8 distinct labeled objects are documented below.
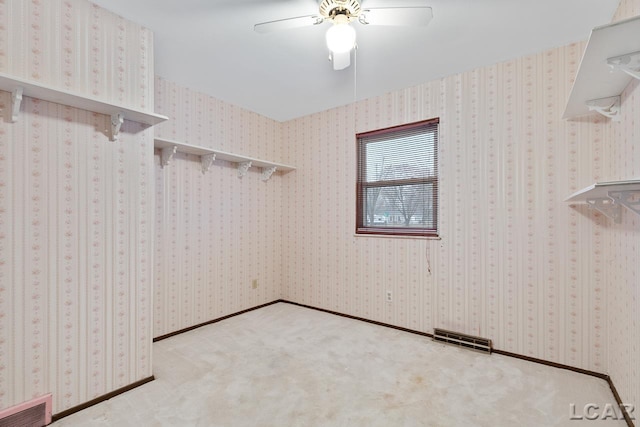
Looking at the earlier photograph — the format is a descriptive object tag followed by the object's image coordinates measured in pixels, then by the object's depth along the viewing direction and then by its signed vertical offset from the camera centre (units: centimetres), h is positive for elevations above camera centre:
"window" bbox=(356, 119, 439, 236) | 305 +37
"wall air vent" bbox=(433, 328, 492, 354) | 261 -114
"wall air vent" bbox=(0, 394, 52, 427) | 161 -111
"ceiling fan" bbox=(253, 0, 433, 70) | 165 +114
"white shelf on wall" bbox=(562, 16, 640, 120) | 118 +73
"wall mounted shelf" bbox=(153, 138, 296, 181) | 281 +63
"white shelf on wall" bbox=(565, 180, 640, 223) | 123 +12
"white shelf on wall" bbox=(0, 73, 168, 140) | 155 +67
